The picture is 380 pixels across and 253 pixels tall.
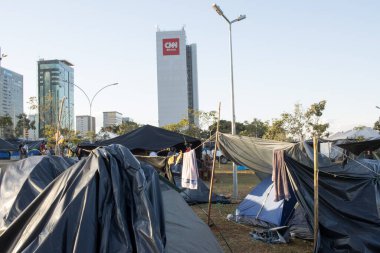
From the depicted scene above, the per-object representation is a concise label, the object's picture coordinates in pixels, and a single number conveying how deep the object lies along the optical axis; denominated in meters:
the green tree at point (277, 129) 34.31
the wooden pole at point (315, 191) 6.53
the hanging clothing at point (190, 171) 9.74
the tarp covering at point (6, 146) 20.15
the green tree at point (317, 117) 33.84
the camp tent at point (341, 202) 6.70
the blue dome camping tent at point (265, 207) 8.64
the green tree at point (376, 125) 45.56
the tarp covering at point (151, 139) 17.11
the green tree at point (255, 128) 64.41
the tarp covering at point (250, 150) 8.41
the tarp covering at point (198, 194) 12.60
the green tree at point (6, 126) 59.41
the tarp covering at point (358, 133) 28.74
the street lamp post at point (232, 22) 14.95
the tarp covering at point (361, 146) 10.71
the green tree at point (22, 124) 73.81
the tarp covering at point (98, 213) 2.97
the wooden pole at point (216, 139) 9.21
